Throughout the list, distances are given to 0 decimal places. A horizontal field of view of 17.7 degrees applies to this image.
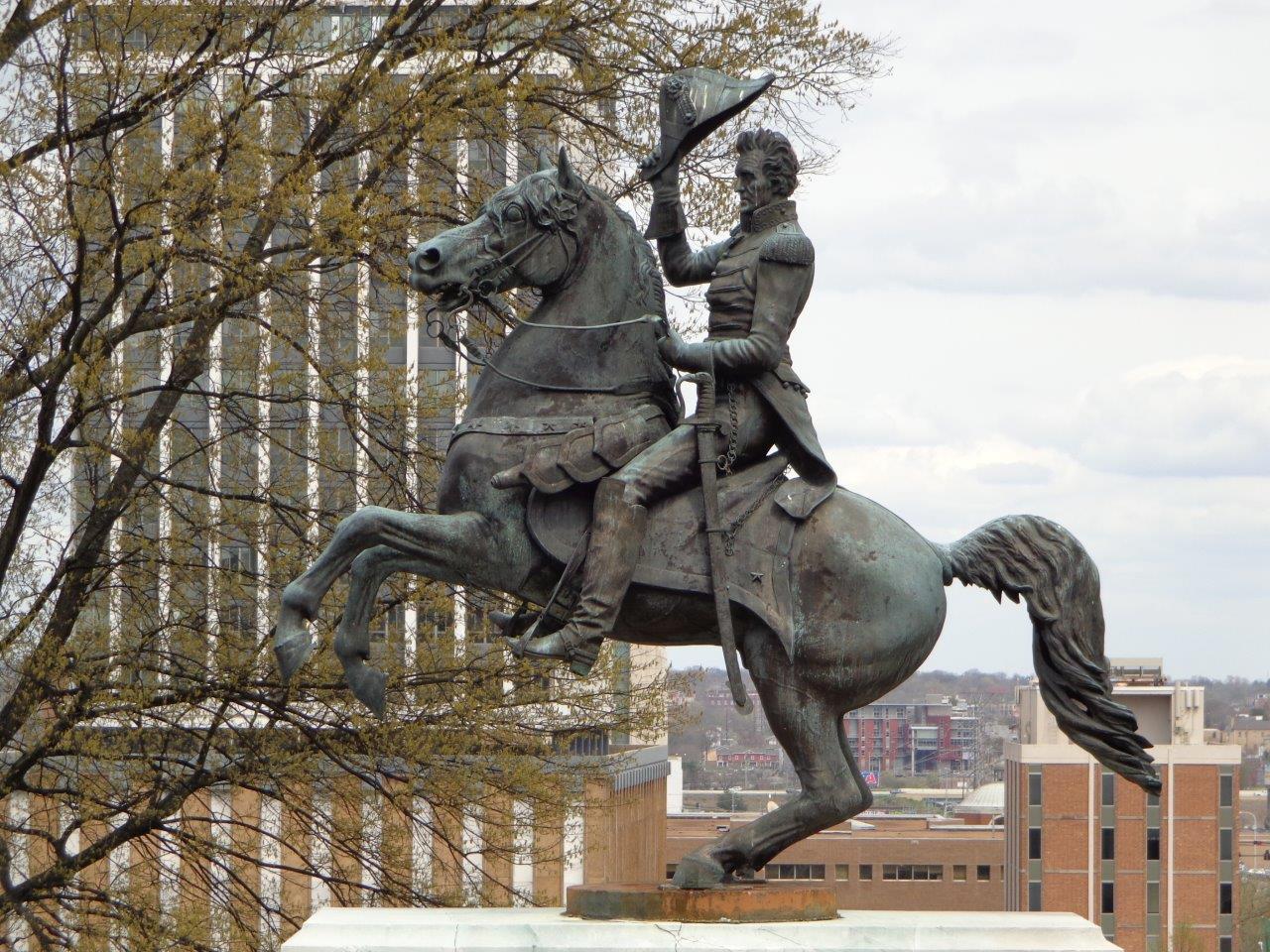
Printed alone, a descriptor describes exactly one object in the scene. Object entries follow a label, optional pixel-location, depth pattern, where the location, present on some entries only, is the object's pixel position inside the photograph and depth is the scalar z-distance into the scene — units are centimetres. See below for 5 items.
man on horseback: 1496
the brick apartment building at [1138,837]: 13045
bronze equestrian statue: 1518
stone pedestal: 1431
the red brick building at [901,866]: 14954
